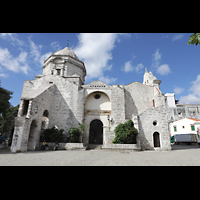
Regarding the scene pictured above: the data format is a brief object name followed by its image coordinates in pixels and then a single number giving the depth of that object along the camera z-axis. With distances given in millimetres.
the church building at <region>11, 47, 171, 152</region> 12117
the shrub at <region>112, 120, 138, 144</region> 12055
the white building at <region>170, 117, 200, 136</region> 23172
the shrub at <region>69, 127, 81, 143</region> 12984
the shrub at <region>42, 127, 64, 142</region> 12771
